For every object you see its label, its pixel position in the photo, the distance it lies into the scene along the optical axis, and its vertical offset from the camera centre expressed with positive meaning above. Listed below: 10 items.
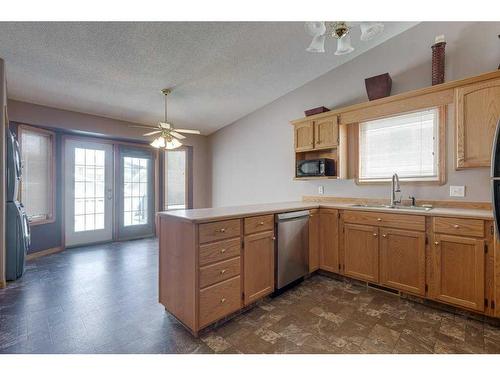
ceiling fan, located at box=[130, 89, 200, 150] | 3.26 +0.65
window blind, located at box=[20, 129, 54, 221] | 3.77 +0.21
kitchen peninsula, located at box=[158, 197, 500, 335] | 1.89 -0.62
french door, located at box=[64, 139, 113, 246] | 4.42 -0.10
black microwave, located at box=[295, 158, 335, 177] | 3.37 +0.27
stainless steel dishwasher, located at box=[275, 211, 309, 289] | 2.53 -0.66
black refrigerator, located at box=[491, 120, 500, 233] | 1.67 +0.07
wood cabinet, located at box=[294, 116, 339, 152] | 3.35 +0.74
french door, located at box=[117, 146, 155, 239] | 4.98 -0.13
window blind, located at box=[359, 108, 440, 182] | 2.86 +0.49
